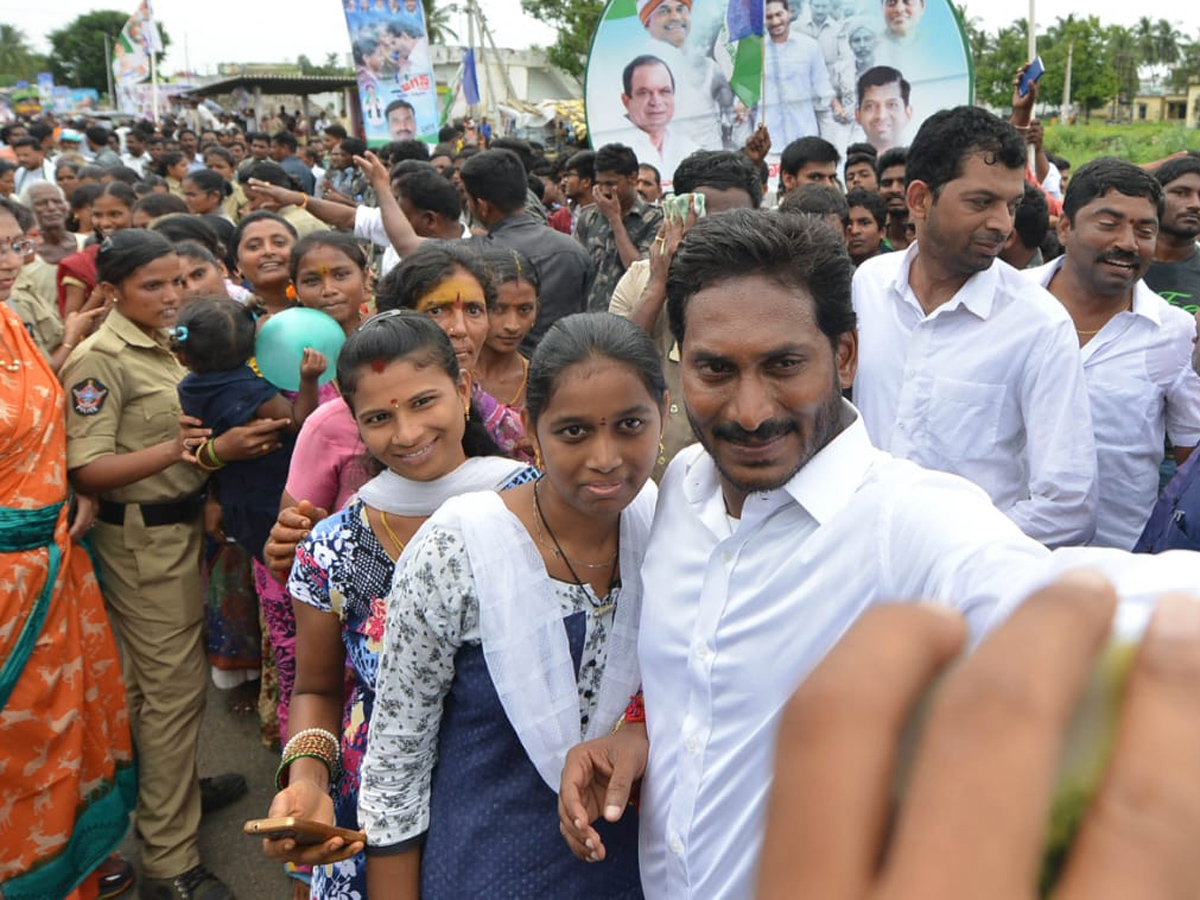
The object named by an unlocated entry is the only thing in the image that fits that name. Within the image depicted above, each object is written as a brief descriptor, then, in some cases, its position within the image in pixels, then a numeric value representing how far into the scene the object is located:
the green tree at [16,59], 67.31
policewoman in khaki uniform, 2.88
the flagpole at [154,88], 16.75
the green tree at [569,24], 28.19
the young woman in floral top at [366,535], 1.80
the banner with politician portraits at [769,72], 6.12
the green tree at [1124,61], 69.50
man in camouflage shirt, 4.93
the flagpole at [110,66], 52.97
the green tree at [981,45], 54.95
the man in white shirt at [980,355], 2.25
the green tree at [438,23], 48.01
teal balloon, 2.77
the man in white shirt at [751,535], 1.17
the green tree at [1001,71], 42.22
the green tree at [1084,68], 49.41
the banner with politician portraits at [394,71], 8.18
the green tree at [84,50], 63.94
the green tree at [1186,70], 66.31
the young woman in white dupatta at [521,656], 1.47
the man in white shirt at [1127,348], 2.60
